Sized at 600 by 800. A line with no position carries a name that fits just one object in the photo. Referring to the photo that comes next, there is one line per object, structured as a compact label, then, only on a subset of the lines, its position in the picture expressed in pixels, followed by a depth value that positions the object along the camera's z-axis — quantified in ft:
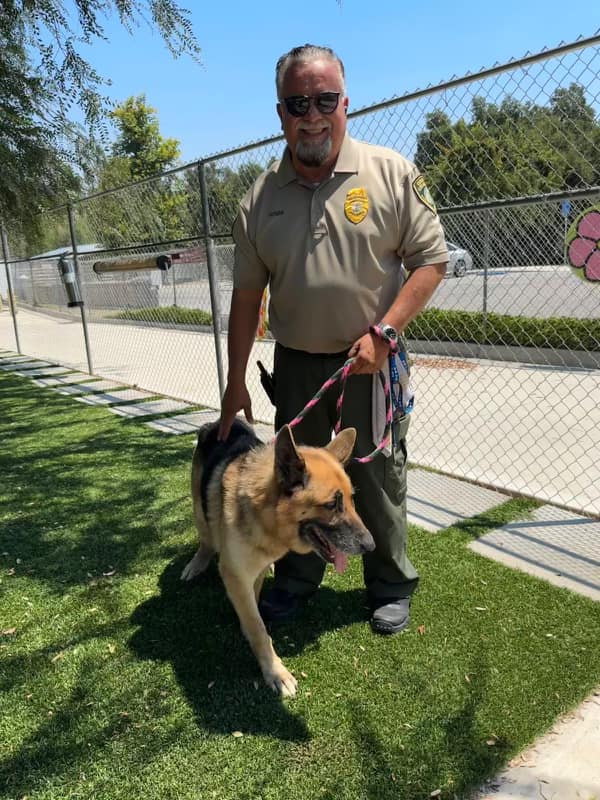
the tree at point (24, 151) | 24.08
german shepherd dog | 7.68
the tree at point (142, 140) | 121.39
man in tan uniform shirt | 8.29
